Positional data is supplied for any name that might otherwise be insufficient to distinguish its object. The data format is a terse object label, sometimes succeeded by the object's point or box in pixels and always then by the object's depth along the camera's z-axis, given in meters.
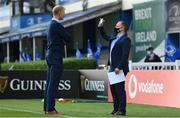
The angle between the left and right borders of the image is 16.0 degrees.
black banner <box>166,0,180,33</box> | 23.11
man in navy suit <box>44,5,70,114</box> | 12.19
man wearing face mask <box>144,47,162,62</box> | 21.23
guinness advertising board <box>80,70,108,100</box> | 19.19
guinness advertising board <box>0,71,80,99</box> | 19.98
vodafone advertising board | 15.09
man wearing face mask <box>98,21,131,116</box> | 12.25
